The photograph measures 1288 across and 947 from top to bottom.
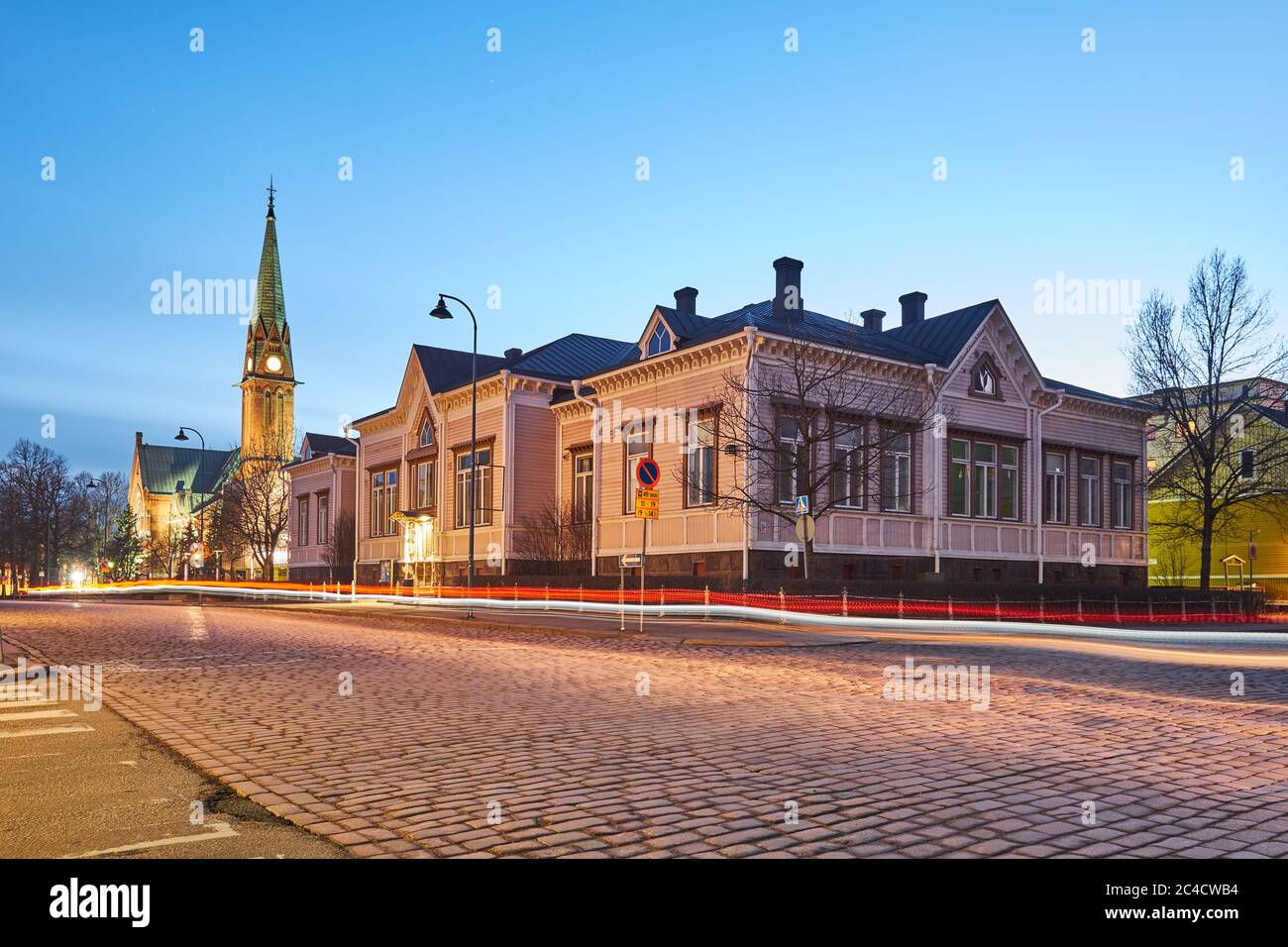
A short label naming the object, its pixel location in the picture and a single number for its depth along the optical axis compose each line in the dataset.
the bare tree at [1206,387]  43.44
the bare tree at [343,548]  58.59
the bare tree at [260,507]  69.00
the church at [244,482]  71.00
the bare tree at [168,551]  94.98
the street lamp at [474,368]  35.22
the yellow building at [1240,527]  49.91
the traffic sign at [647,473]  20.94
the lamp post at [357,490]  57.08
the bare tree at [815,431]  32.84
